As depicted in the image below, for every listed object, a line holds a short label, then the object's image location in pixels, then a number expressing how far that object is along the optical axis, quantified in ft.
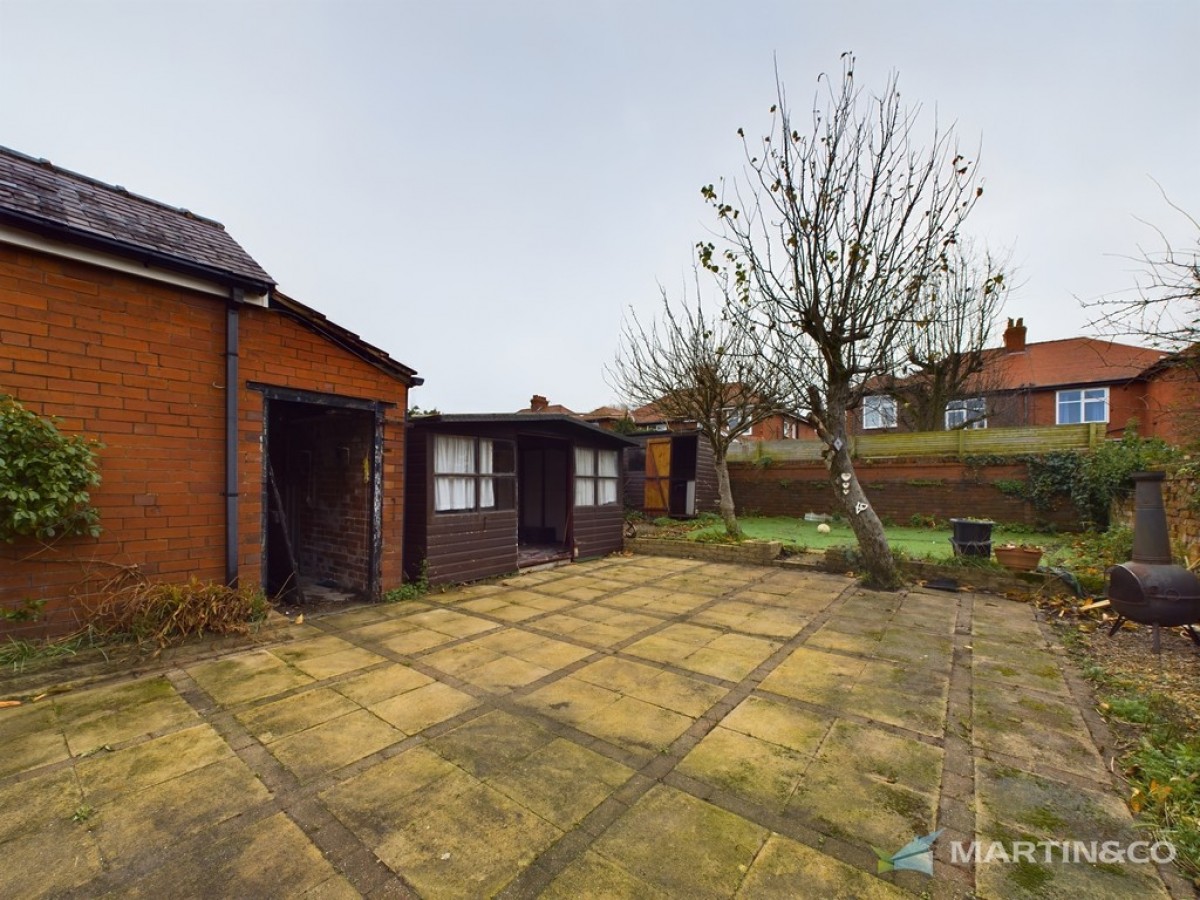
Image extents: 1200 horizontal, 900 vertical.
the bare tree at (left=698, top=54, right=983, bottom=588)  20.52
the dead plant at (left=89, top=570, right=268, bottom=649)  12.73
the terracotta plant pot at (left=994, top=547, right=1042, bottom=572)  20.79
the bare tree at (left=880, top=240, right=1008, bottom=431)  42.88
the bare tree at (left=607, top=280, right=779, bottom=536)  35.50
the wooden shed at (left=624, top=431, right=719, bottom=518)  45.44
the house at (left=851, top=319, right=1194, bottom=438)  54.75
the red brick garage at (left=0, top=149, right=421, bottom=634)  12.07
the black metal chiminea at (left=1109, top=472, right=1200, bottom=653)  12.80
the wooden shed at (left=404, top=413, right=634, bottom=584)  20.58
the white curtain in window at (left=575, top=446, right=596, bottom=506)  29.09
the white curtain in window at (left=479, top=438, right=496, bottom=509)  22.58
